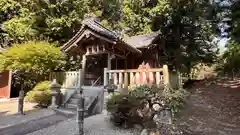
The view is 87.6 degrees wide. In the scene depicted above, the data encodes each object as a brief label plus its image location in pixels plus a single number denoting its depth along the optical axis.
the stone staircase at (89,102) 5.90
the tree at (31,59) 7.60
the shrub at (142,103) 3.67
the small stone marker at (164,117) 4.15
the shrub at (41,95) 7.42
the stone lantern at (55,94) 6.78
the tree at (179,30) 10.34
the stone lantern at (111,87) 5.49
